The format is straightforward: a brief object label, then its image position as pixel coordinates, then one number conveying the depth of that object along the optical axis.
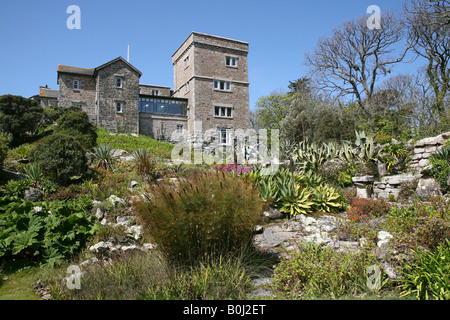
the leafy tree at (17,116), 20.81
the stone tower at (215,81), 29.08
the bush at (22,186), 8.91
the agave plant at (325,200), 8.97
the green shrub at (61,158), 10.04
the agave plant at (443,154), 9.07
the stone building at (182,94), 28.14
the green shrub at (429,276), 3.70
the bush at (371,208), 7.96
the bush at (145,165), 11.54
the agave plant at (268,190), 8.45
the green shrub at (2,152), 10.07
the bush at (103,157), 12.78
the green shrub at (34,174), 9.55
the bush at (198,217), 4.45
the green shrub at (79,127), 15.59
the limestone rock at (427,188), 8.80
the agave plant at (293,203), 8.43
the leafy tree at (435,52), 19.64
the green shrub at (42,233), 5.40
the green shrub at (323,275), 4.26
